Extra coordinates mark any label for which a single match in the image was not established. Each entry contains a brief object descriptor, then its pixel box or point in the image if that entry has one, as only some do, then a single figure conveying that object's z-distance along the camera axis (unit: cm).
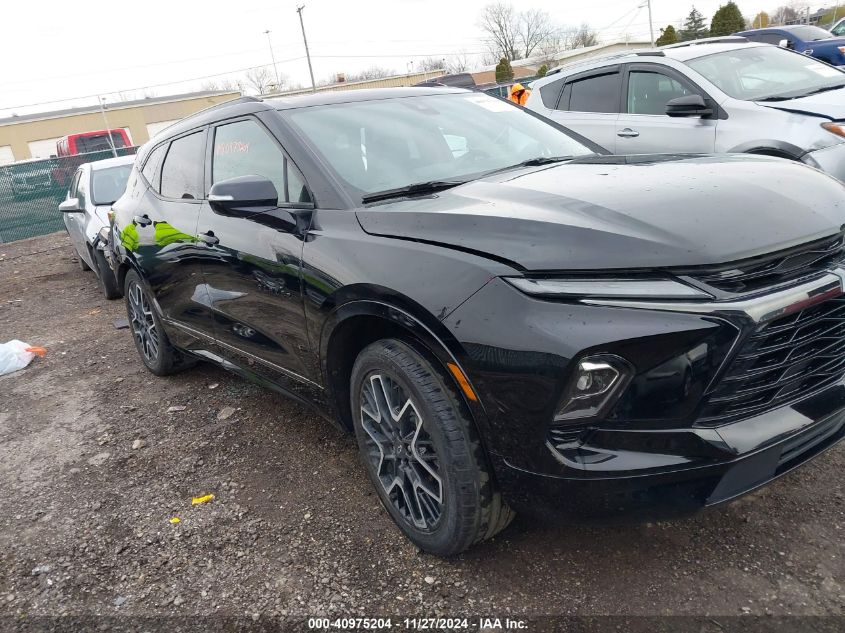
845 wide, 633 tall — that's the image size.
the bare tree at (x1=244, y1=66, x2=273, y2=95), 6950
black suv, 179
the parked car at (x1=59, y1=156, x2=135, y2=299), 746
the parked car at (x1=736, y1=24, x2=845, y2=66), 1405
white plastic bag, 554
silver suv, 534
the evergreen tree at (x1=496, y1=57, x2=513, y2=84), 3397
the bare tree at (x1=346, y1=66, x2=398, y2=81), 7406
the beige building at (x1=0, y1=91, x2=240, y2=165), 4744
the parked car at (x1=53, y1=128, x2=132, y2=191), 2278
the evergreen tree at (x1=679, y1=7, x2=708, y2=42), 5356
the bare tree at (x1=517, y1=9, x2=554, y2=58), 7588
